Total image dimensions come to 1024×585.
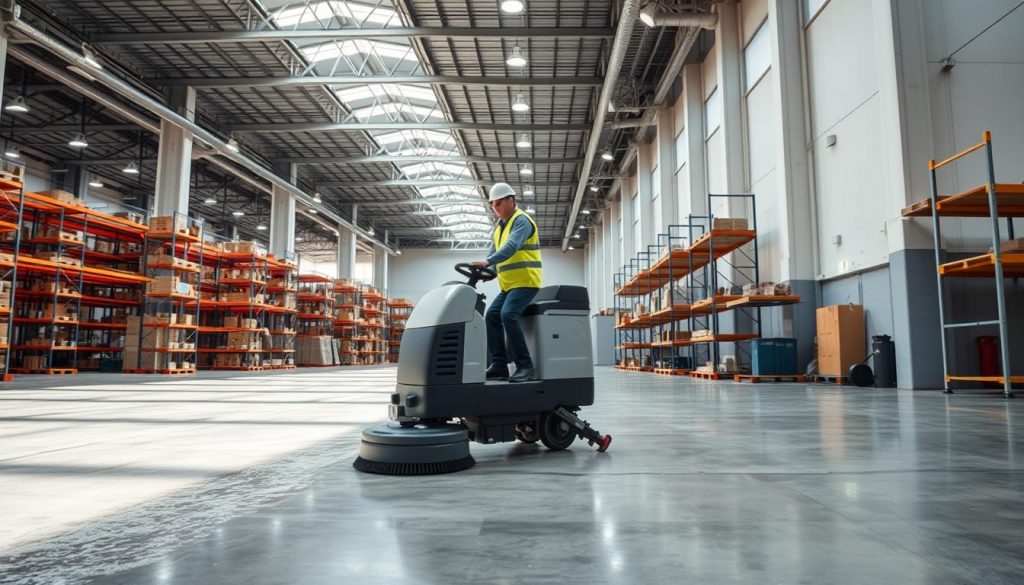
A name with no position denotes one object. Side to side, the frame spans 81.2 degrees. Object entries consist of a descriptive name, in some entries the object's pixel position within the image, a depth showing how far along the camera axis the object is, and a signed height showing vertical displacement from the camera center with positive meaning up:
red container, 9.15 -0.01
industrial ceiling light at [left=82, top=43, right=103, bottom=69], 14.69 +7.36
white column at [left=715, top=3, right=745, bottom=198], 16.16 +7.20
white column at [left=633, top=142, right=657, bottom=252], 25.23 +7.08
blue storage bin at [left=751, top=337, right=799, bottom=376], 12.72 -0.04
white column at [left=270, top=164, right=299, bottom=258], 27.19 +6.19
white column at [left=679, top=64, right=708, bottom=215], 19.17 +6.95
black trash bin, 10.08 -0.13
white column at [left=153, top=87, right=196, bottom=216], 18.77 +5.91
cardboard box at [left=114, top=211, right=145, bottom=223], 18.05 +4.24
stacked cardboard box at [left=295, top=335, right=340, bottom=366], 29.03 +0.16
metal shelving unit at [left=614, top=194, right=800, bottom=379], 13.93 +1.57
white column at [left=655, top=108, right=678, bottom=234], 22.75 +7.33
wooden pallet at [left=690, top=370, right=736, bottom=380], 14.30 -0.53
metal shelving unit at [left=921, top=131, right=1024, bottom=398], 7.57 +1.72
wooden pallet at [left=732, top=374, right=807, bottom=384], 12.81 -0.54
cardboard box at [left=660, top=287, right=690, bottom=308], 17.17 +1.77
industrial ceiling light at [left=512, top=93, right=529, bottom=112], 20.29 +8.48
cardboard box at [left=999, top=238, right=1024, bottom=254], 7.95 +1.43
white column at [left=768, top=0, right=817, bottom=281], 13.09 +4.09
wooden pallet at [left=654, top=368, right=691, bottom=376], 18.19 -0.56
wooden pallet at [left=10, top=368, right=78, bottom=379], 16.47 -0.48
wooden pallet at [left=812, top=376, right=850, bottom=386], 11.22 -0.52
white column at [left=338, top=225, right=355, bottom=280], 35.69 +6.14
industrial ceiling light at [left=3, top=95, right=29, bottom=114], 17.40 +7.24
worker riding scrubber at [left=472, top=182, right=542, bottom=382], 3.79 +0.45
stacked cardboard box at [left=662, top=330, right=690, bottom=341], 17.55 +0.54
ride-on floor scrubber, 3.11 -0.21
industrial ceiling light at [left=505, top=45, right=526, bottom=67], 16.65 +8.25
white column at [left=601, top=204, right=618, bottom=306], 34.12 +5.97
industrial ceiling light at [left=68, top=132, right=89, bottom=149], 20.32 +7.26
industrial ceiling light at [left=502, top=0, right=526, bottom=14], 14.20 +8.29
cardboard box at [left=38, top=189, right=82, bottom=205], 15.71 +4.19
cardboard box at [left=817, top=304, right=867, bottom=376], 11.26 +0.32
